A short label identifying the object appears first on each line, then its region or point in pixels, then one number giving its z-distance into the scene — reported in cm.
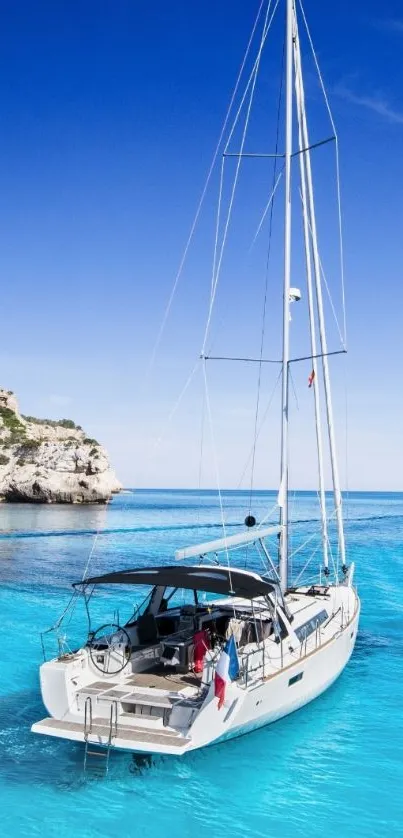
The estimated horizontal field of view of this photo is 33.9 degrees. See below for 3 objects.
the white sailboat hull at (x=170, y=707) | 1020
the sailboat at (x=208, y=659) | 1049
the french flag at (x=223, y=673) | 1038
